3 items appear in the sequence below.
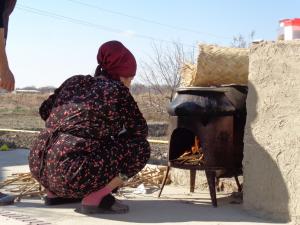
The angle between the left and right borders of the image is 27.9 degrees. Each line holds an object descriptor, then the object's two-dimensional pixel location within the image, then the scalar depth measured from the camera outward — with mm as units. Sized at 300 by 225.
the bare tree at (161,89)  20206
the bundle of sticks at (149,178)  5996
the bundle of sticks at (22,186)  5414
